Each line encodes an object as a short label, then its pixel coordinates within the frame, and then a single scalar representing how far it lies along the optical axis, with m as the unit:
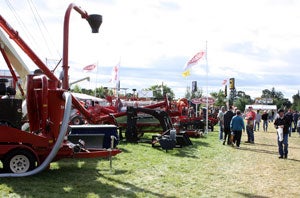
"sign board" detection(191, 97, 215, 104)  24.46
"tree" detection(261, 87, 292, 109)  177.94
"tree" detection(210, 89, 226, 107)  94.00
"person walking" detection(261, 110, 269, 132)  28.11
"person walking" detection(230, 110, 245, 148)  16.70
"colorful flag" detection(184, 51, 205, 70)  22.80
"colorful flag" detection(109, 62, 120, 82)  32.05
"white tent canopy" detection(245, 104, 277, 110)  96.88
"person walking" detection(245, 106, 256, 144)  19.00
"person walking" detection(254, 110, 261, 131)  29.42
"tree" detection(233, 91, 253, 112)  105.75
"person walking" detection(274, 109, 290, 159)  13.27
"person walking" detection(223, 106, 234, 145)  17.31
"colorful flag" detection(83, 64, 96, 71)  35.12
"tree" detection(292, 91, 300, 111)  119.38
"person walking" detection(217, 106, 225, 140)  19.09
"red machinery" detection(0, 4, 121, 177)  8.21
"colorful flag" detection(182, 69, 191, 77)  23.23
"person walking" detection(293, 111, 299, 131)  28.49
